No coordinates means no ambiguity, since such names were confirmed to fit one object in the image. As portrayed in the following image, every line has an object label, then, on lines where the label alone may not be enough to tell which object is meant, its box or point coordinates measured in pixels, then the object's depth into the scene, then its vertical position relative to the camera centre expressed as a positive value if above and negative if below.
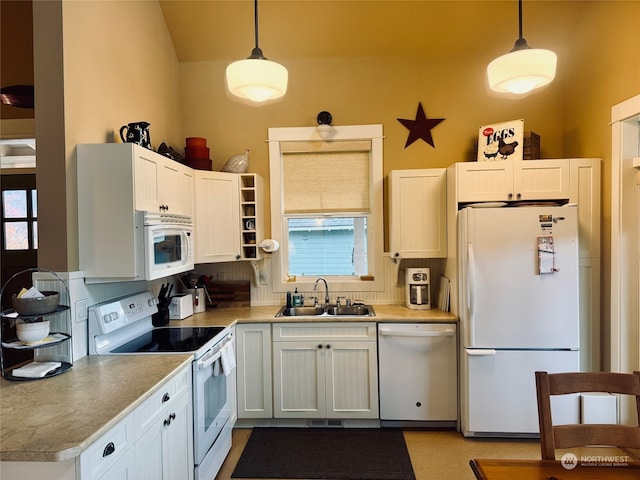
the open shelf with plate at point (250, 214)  3.27 +0.19
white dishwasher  2.88 -1.09
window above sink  3.46 +0.26
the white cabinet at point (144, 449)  1.23 -0.84
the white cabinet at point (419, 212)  3.13 +0.17
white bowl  1.76 -0.45
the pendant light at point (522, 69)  1.89 +0.85
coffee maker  3.19 -0.49
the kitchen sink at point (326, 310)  3.26 -0.68
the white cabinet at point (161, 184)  2.16 +0.35
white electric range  2.12 -0.68
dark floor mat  2.43 -1.56
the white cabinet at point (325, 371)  2.94 -1.09
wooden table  1.20 -0.80
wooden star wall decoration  3.42 +0.99
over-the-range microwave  2.13 -0.06
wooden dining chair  1.35 -0.72
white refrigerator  2.63 -0.56
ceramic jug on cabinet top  2.31 +0.64
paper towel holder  3.38 -0.10
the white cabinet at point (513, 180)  2.84 +0.39
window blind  3.49 +0.54
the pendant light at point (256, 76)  1.91 +0.83
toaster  3.00 -0.58
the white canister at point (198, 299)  3.22 -0.55
